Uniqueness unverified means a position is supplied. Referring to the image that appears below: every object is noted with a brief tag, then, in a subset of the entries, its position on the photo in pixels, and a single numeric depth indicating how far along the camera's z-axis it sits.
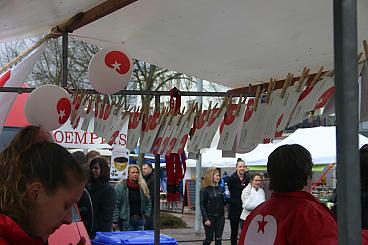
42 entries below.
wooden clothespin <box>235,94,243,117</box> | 3.01
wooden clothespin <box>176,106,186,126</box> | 3.64
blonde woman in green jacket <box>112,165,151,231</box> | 7.48
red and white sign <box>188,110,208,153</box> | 3.37
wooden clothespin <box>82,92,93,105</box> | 4.11
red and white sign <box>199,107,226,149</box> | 3.23
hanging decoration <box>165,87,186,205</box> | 3.91
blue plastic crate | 4.82
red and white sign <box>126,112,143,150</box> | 3.88
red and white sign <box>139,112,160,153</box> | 3.77
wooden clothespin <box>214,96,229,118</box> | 3.19
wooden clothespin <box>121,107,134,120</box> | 3.98
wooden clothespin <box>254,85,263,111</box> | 2.81
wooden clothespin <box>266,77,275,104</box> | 2.74
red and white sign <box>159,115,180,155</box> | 3.66
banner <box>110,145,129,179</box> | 11.76
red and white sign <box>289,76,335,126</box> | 2.08
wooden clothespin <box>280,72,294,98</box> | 2.54
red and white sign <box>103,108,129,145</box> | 4.00
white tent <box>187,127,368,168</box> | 10.49
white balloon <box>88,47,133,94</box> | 3.81
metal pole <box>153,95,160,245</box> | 4.03
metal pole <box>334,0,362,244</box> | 1.29
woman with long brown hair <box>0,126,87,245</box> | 1.19
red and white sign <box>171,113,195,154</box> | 3.56
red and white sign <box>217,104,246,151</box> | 2.91
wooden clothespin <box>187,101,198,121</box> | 3.52
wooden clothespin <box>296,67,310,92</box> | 2.38
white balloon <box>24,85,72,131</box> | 3.87
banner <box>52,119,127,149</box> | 8.93
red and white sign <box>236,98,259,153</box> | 2.78
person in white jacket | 8.19
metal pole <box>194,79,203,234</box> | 13.38
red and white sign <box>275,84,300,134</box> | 2.39
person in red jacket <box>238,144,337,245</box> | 2.04
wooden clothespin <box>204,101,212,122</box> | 3.33
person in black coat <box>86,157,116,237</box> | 5.56
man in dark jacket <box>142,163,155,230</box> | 9.02
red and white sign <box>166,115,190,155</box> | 3.62
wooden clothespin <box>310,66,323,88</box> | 2.29
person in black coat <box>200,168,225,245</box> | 8.37
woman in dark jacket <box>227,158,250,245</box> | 8.54
